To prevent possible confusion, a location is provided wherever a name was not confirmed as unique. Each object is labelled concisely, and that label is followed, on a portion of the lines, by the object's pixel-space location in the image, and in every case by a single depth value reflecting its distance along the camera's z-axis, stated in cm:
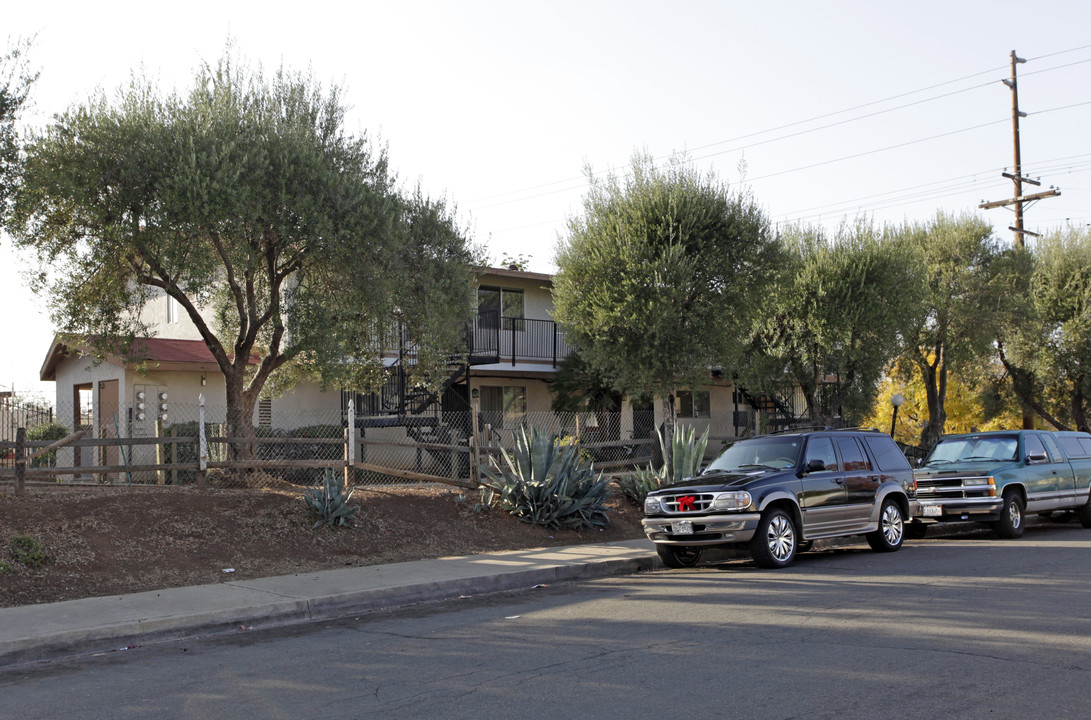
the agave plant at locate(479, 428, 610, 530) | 1430
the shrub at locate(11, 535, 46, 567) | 977
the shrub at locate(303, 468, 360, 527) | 1249
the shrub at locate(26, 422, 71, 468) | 2256
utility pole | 3069
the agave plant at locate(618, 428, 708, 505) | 1537
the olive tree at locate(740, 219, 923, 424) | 2345
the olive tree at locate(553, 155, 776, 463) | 1805
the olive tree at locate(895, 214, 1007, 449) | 2866
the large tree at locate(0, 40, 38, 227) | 1166
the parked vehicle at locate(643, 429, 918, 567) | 1120
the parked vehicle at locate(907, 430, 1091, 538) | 1445
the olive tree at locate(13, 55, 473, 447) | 1258
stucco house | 2136
